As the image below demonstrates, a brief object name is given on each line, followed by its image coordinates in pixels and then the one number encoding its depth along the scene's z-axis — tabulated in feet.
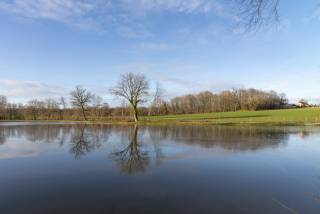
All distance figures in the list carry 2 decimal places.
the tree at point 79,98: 160.04
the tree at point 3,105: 196.87
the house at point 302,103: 311.17
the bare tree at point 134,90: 126.52
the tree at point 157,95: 163.57
